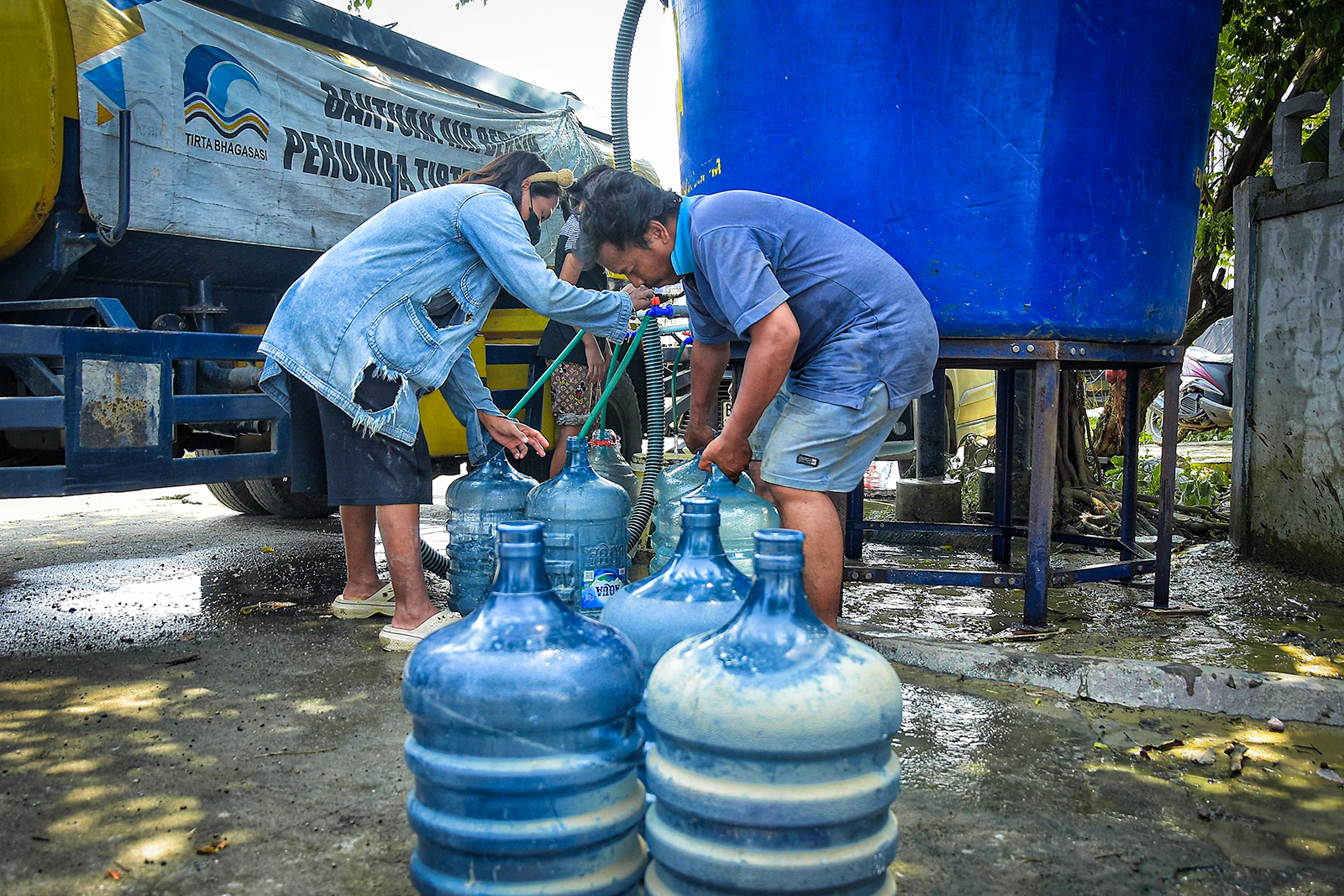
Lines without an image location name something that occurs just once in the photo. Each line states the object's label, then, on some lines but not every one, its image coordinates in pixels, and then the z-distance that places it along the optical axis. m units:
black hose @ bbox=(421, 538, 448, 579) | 4.00
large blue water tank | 3.26
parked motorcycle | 14.66
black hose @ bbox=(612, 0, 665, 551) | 3.84
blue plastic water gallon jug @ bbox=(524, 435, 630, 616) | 3.63
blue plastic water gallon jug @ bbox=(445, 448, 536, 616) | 3.79
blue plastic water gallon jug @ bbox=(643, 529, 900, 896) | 1.32
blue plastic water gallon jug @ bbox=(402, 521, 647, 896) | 1.42
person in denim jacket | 3.22
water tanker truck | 3.47
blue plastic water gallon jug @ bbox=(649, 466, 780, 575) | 3.39
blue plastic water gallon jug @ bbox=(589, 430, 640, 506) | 4.61
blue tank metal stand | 3.43
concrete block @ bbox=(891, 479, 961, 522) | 5.95
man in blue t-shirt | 2.52
